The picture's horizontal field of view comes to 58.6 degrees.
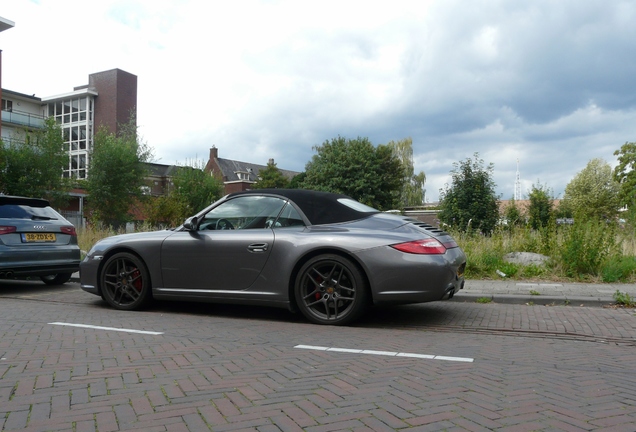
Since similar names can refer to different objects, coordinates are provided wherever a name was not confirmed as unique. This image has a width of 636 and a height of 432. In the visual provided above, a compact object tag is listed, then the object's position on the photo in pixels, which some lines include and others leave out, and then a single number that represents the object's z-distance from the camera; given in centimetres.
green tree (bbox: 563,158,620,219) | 6686
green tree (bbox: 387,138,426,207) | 6506
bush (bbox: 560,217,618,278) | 991
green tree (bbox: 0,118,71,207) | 2723
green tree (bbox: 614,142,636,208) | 5628
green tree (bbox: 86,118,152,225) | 3272
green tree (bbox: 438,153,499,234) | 2152
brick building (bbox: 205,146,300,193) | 7694
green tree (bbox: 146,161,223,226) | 5074
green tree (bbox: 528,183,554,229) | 1842
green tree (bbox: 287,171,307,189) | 6504
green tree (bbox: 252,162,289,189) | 6788
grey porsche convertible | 582
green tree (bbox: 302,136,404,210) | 5162
